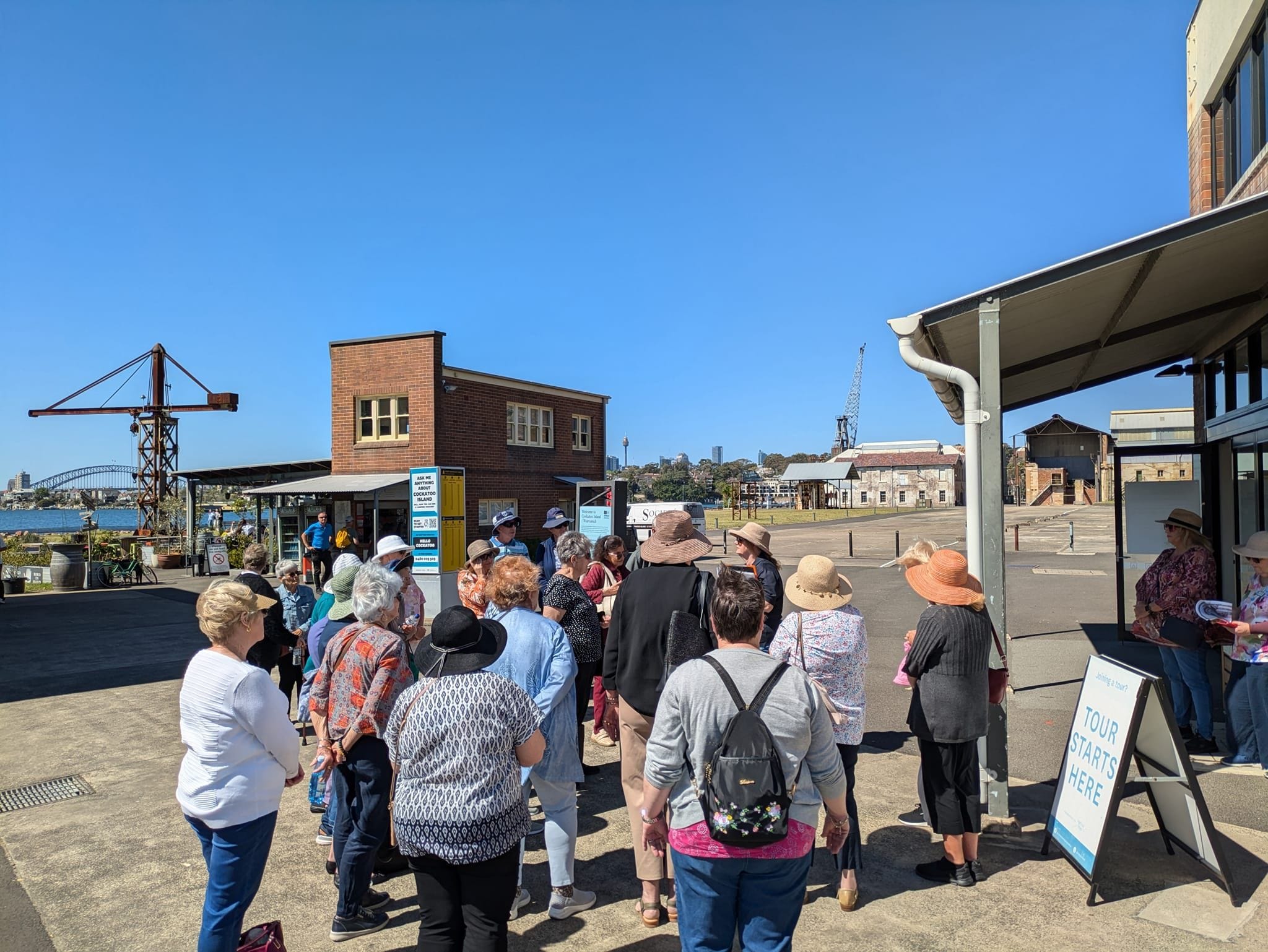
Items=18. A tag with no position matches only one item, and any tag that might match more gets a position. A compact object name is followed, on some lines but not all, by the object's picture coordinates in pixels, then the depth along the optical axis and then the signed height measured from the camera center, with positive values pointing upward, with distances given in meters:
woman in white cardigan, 3.24 -1.01
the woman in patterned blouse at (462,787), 2.95 -1.03
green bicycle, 23.27 -1.95
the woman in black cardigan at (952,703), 4.35 -1.09
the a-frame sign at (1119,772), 4.26 -1.52
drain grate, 6.14 -2.19
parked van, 29.20 -0.65
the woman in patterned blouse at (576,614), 5.16 -0.72
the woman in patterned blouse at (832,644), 4.07 -0.73
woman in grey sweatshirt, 2.76 -1.00
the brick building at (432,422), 22.41 +2.21
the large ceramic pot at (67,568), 22.41 -1.70
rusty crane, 52.19 +4.99
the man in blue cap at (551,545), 9.23 -0.54
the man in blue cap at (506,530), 8.13 -0.30
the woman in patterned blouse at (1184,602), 6.46 -0.88
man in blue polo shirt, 19.64 -1.06
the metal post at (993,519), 5.21 -0.17
